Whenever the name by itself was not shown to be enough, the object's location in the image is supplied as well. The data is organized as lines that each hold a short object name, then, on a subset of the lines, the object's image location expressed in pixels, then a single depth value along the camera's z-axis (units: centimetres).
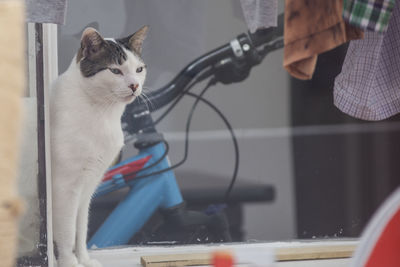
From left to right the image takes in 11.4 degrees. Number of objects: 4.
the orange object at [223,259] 344
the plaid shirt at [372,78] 453
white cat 469
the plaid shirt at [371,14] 416
